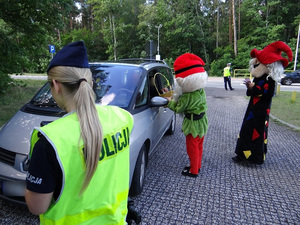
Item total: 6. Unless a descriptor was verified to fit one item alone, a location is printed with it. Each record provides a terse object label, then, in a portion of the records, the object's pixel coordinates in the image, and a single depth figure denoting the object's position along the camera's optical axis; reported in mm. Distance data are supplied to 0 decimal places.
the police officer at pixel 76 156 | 896
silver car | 2277
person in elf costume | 3248
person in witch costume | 3584
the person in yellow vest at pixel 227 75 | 14998
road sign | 13966
